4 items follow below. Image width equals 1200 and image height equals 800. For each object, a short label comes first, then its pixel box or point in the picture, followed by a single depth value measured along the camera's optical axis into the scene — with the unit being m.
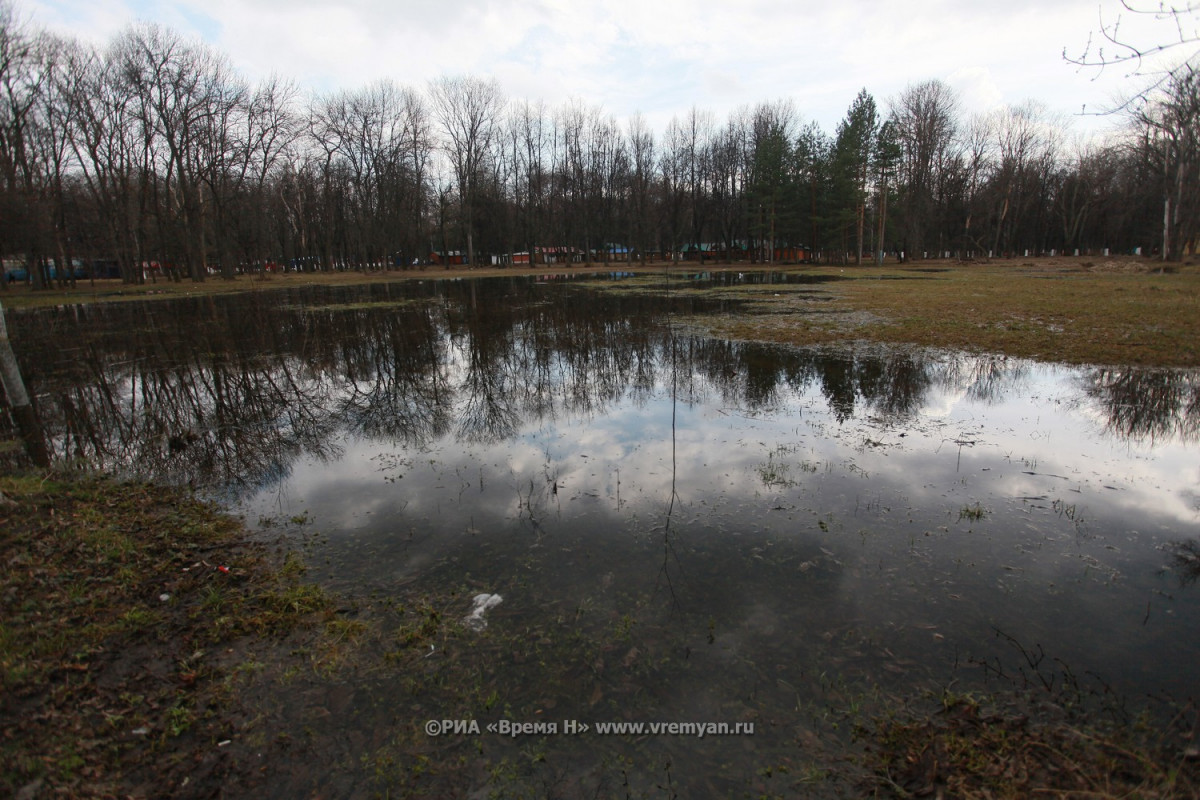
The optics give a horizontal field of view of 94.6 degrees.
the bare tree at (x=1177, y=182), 40.53
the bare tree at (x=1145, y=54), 4.36
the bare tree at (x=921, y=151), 60.28
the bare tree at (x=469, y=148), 66.94
